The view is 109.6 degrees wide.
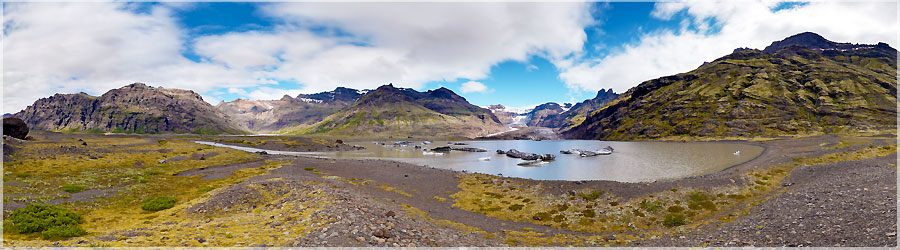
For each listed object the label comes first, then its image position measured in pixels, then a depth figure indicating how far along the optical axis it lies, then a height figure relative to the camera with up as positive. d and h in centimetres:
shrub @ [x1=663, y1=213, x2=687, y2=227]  3101 -919
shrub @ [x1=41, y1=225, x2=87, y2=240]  1954 -654
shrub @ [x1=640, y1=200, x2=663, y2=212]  3494 -869
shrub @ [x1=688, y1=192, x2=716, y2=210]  3581 -859
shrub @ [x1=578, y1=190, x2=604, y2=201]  4025 -869
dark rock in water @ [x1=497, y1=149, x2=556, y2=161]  11131 -1027
